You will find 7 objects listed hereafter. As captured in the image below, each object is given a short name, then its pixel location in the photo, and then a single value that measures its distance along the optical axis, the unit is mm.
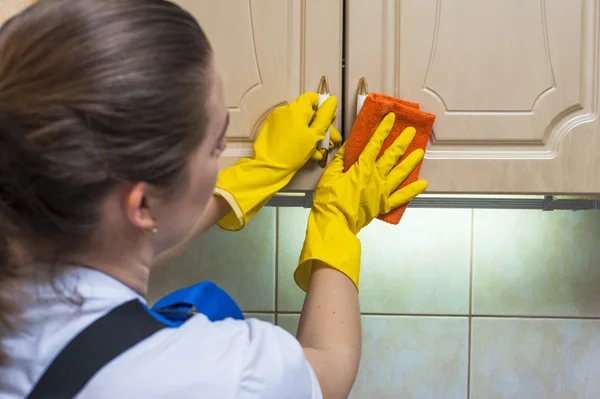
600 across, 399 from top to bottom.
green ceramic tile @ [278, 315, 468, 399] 1295
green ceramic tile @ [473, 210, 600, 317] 1284
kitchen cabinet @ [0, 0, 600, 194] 946
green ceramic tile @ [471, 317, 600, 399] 1289
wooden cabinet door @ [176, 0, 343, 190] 962
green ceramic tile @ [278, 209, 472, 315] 1287
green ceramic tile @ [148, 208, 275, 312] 1315
